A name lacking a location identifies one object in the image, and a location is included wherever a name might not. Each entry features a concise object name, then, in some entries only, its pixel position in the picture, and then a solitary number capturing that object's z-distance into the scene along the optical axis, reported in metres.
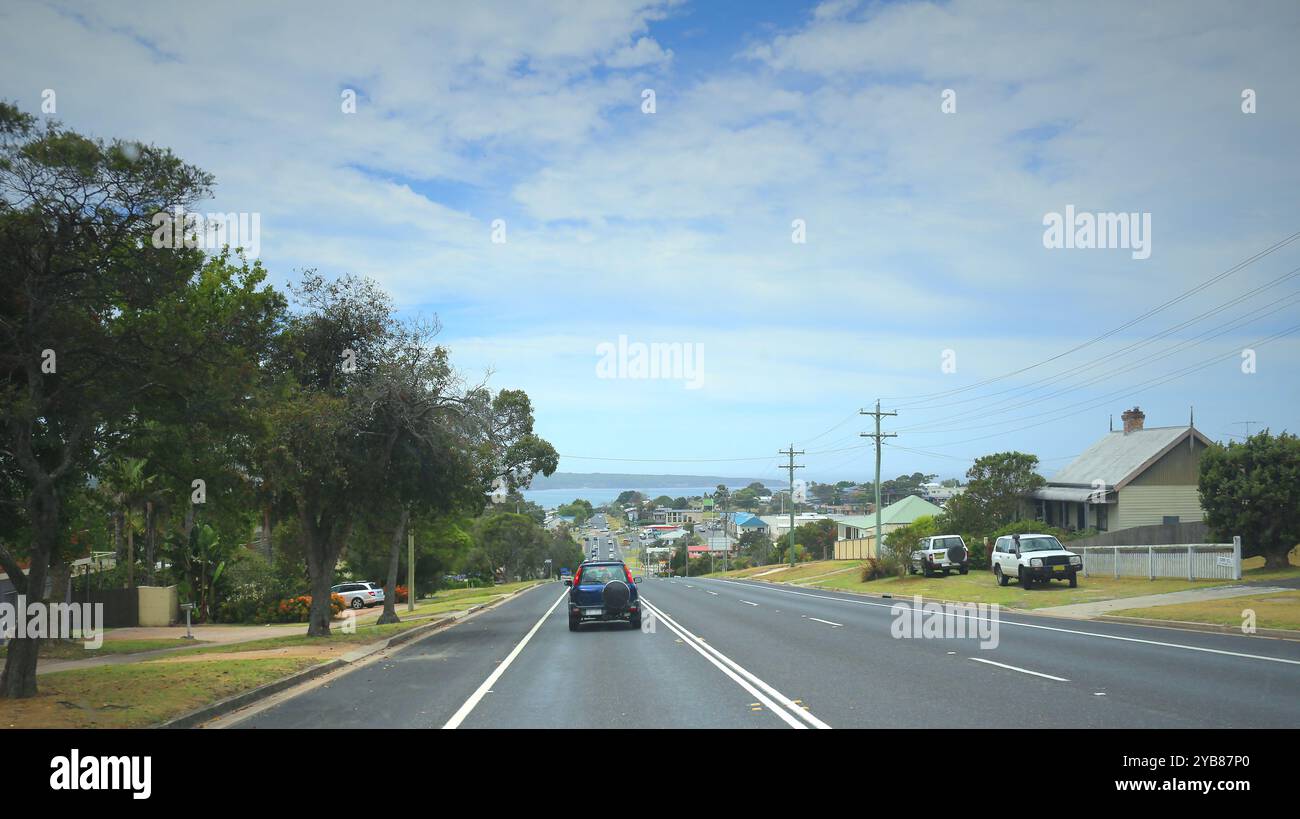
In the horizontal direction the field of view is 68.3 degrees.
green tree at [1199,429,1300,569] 31.75
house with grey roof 46.22
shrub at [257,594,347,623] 37.16
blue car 24.11
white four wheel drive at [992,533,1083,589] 33.84
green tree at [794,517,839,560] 96.39
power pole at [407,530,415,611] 40.50
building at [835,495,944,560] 75.76
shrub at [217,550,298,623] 36.94
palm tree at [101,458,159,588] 27.22
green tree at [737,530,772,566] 114.60
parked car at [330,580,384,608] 52.22
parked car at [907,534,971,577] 44.79
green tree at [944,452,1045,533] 53.53
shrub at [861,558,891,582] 50.62
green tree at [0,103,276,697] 11.80
